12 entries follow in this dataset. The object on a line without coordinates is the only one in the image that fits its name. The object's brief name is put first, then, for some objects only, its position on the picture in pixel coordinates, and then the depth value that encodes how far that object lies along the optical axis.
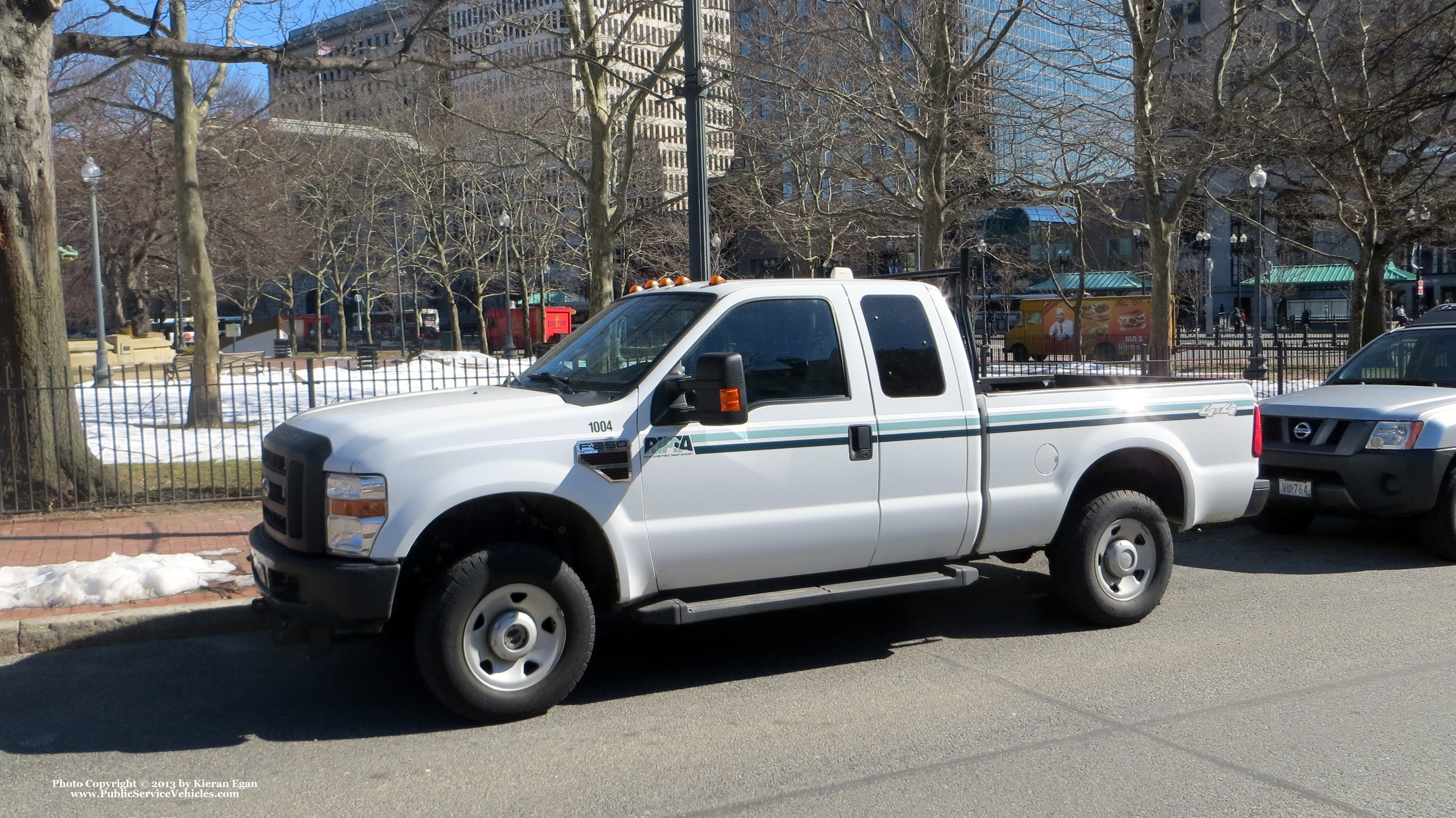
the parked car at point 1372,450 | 8.78
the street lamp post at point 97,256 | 27.53
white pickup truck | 5.28
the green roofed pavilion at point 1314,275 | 56.06
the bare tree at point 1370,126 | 14.75
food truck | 45.03
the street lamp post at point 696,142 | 9.99
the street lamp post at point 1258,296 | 18.81
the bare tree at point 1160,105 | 18.91
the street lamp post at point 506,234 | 37.62
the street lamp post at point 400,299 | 51.00
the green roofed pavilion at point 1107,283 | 54.19
